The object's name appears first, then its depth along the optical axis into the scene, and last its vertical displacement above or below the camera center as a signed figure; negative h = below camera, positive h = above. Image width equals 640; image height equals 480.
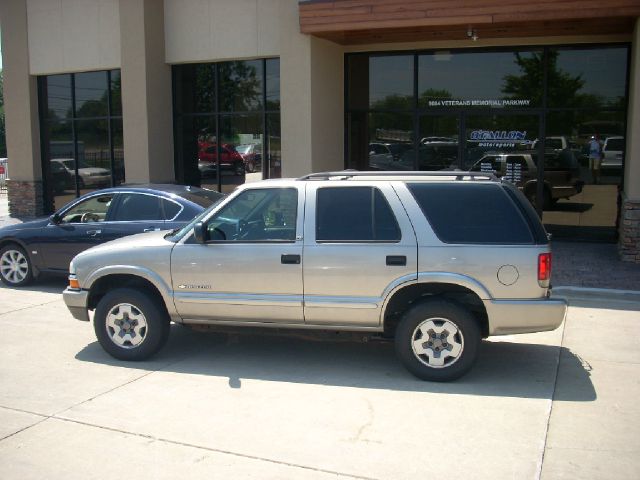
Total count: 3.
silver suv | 6.34 -1.12
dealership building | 12.92 +1.18
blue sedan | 10.01 -1.11
